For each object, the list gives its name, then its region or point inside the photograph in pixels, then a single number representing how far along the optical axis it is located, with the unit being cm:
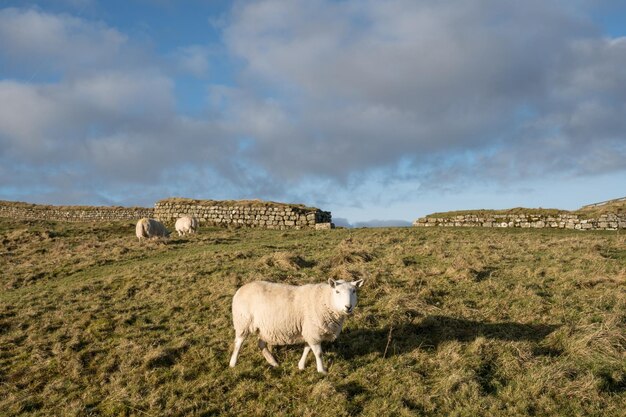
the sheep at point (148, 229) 2769
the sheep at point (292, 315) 897
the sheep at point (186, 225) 3137
